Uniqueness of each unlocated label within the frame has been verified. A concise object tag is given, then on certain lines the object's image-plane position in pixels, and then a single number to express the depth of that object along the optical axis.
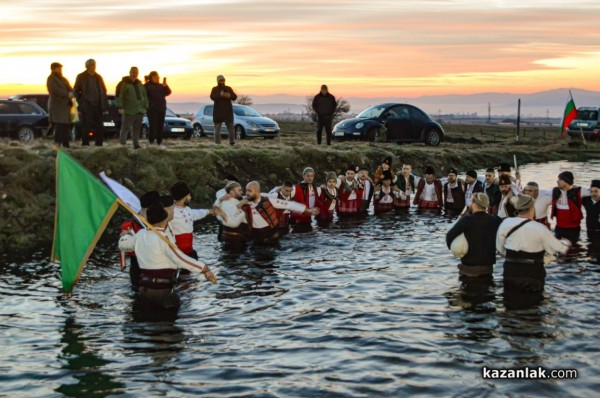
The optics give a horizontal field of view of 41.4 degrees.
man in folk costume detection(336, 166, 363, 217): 22.44
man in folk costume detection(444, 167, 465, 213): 23.45
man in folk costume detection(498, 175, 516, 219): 17.06
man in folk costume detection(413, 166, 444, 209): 23.67
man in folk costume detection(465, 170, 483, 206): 22.17
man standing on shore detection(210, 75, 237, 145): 27.19
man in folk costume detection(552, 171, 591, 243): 18.39
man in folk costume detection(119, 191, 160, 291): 12.47
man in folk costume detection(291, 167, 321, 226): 20.47
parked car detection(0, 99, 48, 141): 30.27
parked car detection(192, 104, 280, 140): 36.78
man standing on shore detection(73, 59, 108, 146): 23.88
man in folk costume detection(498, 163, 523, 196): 17.94
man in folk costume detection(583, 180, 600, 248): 18.14
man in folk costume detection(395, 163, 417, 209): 23.78
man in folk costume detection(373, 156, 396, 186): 23.45
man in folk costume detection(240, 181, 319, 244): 17.44
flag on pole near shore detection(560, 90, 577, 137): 49.50
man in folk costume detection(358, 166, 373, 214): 22.84
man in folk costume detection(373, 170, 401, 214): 23.44
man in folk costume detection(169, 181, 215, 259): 14.30
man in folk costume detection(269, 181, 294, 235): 19.23
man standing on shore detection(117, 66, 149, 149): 24.06
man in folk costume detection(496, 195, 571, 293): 12.62
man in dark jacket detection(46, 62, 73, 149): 22.83
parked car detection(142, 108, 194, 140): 34.75
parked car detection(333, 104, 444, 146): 37.12
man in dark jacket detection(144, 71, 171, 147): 25.92
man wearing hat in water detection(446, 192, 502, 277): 13.39
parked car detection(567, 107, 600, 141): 55.62
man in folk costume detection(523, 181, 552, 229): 18.00
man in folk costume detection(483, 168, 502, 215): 20.41
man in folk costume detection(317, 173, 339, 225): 21.28
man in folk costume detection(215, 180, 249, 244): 17.03
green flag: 12.28
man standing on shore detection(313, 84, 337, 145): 30.14
